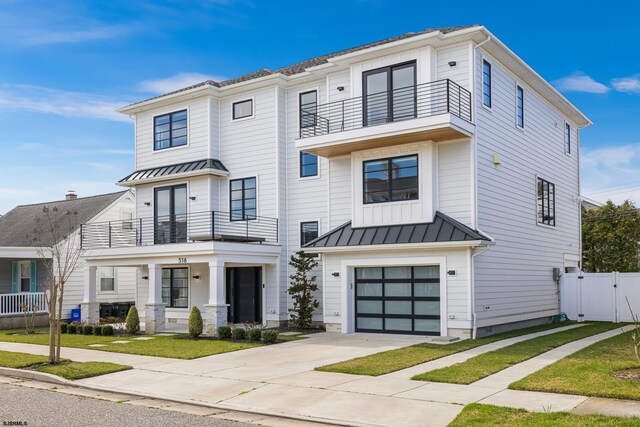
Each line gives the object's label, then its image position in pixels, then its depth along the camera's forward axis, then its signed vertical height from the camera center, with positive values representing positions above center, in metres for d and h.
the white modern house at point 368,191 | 17.48 +1.91
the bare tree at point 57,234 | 25.95 +0.72
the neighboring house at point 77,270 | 26.95 -0.59
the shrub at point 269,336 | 16.78 -2.33
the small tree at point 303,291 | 20.06 -1.35
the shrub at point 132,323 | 20.16 -2.34
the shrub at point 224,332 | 17.97 -2.36
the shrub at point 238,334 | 17.62 -2.38
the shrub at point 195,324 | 18.23 -2.16
